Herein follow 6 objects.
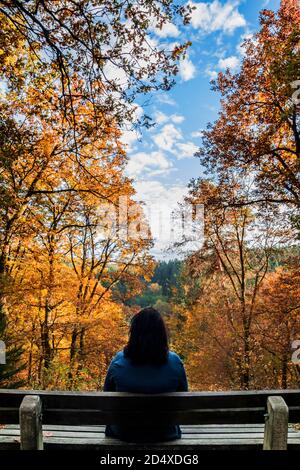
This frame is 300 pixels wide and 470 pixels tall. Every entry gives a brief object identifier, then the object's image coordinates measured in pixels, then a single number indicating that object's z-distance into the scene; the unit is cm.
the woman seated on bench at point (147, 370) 241
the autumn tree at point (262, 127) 890
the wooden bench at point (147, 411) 229
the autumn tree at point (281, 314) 985
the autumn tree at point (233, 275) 1241
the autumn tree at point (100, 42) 468
